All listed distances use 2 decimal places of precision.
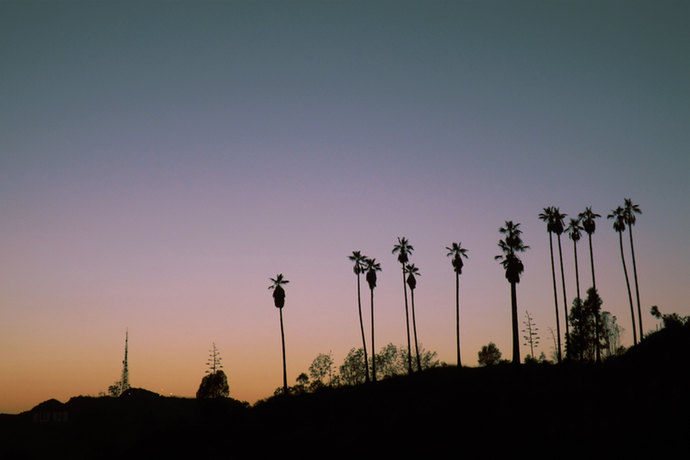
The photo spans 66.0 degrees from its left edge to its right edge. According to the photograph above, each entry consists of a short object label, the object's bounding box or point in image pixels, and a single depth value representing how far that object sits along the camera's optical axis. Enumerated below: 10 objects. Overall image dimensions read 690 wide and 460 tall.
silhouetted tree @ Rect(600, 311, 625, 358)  123.78
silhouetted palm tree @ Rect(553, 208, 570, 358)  71.75
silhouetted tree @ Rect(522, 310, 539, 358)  141.65
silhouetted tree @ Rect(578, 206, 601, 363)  72.88
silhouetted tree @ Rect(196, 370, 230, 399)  136.12
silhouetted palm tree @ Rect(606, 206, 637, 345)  71.62
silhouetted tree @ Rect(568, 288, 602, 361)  106.88
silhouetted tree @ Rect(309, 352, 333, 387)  125.53
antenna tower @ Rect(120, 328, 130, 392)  192.38
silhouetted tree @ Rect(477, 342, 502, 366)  140.38
